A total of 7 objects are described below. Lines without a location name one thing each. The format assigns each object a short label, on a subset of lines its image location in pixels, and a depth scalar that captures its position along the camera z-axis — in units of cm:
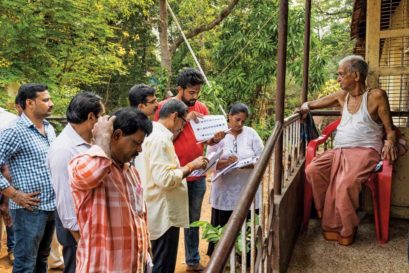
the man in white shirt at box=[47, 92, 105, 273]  213
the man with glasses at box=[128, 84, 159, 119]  292
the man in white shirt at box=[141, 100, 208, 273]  253
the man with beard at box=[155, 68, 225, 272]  322
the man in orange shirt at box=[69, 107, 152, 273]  153
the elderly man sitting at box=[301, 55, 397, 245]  289
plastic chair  295
